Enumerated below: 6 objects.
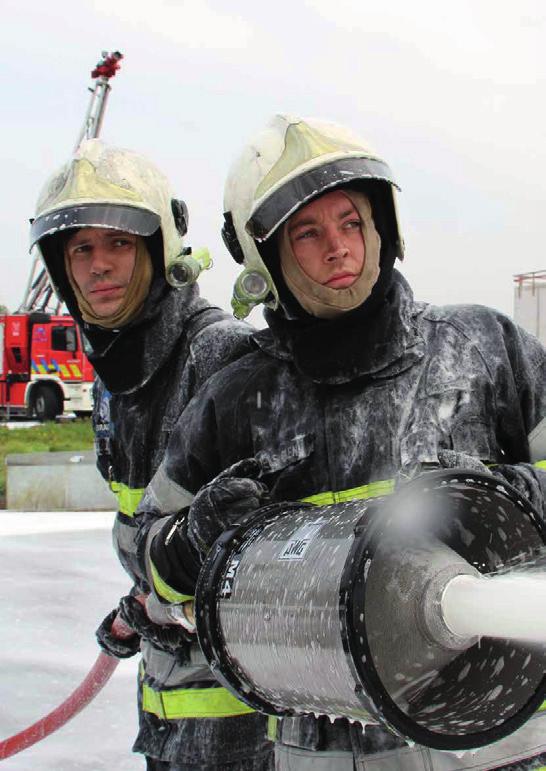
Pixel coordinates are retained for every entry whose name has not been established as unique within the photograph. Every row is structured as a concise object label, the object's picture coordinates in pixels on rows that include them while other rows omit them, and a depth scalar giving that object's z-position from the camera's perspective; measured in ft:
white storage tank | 58.65
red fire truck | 57.93
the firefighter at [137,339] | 8.45
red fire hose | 11.28
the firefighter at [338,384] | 5.97
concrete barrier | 26.05
